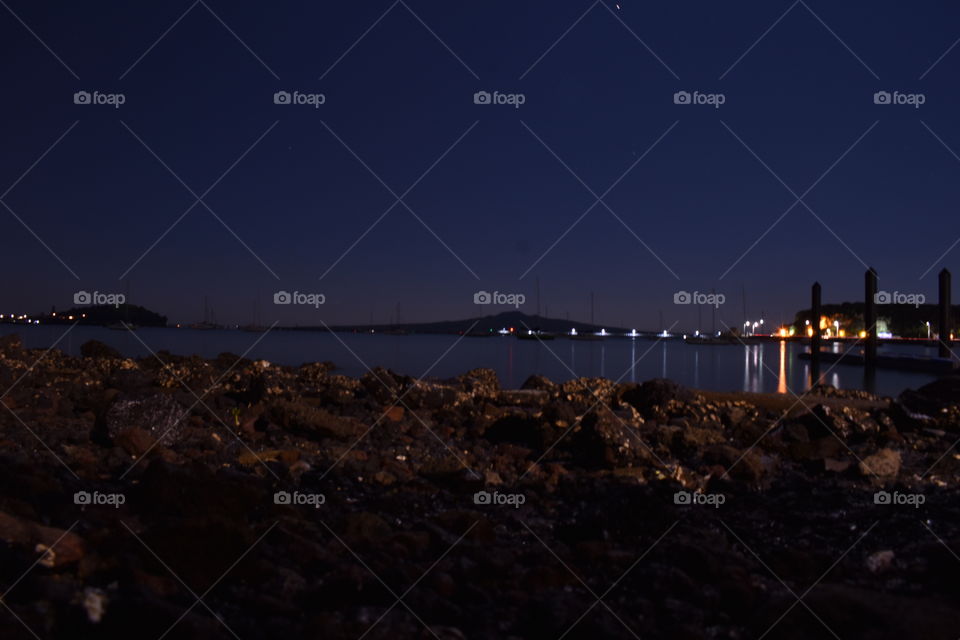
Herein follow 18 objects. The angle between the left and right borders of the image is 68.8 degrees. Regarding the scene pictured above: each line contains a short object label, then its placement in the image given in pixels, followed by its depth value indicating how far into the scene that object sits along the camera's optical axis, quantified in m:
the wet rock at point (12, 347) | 14.02
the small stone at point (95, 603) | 3.28
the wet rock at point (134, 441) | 7.16
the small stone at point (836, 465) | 8.10
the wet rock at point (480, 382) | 12.69
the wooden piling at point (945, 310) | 38.09
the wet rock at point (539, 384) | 13.70
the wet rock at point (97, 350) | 16.50
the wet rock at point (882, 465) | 7.86
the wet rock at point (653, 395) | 11.32
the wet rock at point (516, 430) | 9.02
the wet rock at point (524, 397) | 12.24
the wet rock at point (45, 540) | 3.94
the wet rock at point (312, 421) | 8.64
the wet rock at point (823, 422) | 9.70
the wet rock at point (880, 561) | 4.77
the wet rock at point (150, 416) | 7.66
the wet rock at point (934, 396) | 11.87
